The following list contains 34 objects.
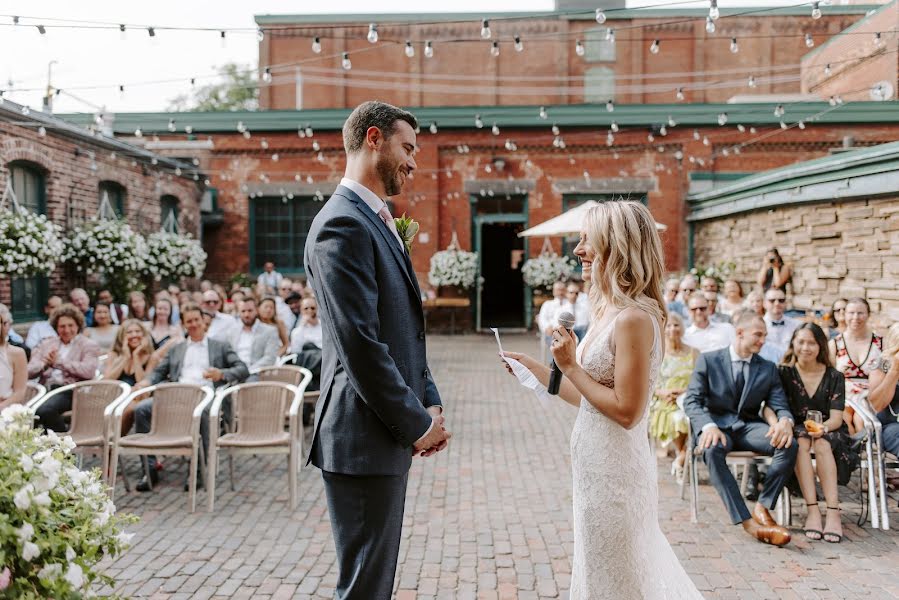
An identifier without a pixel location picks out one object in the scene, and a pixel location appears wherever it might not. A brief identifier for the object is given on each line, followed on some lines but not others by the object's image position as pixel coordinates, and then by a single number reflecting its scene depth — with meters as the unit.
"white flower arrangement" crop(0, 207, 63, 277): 9.20
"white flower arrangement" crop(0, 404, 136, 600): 2.01
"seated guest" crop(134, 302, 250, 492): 6.86
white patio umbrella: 13.29
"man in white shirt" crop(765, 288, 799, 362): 7.84
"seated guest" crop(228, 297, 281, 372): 7.96
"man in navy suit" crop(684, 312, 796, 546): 5.29
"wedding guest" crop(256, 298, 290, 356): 8.60
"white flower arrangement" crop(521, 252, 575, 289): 18.16
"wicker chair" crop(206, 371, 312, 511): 5.87
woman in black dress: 5.39
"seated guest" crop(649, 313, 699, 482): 6.43
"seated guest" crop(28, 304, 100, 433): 7.09
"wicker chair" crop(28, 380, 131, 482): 6.25
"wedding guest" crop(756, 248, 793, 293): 10.76
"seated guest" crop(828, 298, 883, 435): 6.38
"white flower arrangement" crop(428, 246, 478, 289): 18.25
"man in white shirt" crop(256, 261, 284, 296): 17.77
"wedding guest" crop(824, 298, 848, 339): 7.17
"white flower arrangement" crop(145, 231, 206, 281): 14.27
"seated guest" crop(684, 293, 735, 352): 7.24
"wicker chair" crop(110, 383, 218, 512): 5.81
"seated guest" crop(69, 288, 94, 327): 9.85
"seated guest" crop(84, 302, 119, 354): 8.91
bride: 2.74
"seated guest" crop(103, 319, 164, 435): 7.13
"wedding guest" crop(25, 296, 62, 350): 8.34
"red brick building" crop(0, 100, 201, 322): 11.05
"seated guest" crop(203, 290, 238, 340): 8.48
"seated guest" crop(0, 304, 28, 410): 6.18
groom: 2.38
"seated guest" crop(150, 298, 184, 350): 8.19
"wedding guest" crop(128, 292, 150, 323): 10.11
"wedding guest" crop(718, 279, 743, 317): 9.61
